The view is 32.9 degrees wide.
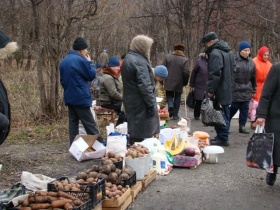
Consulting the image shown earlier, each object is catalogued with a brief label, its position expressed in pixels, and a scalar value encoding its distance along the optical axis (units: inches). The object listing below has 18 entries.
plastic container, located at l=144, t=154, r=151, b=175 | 243.2
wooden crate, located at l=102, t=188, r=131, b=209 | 195.2
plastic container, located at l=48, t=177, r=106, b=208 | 180.4
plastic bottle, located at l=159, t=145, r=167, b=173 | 266.7
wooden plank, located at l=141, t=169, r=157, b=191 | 236.0
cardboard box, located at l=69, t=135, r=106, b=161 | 292.2
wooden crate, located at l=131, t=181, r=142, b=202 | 217.0
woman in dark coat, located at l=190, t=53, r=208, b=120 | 457.1
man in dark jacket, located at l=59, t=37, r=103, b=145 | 299.9
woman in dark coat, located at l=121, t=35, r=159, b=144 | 270.8
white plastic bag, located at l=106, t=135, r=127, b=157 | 268.5
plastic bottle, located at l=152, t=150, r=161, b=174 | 266.4
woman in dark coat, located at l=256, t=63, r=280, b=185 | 226.8
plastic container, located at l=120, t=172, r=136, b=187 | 214.8
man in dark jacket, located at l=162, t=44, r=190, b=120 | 467.8
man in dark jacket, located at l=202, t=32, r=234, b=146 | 323.9
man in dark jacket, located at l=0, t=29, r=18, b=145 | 144.1
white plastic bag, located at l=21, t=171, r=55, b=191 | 206.2
